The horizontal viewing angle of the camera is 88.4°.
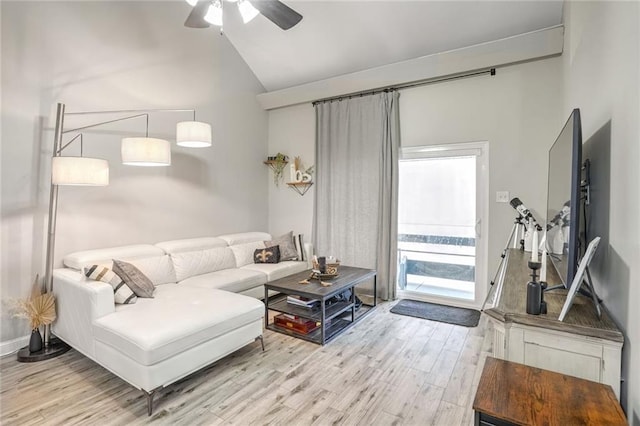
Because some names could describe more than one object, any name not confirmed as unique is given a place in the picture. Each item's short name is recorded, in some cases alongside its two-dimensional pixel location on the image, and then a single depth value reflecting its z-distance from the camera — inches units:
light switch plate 146.2
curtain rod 148.8
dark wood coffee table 118.2
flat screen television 58.3
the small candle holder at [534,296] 57.5
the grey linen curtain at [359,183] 168.6
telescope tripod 134.2
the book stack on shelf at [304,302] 129.1
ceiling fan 95.3
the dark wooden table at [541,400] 39.7
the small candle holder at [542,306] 57.8
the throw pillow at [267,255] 171.2
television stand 50.1
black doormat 139.9
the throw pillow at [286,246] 177.8
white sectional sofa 81.9
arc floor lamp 101.2
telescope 127.5
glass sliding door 154.9
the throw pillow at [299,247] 181.3
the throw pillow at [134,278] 106.9
